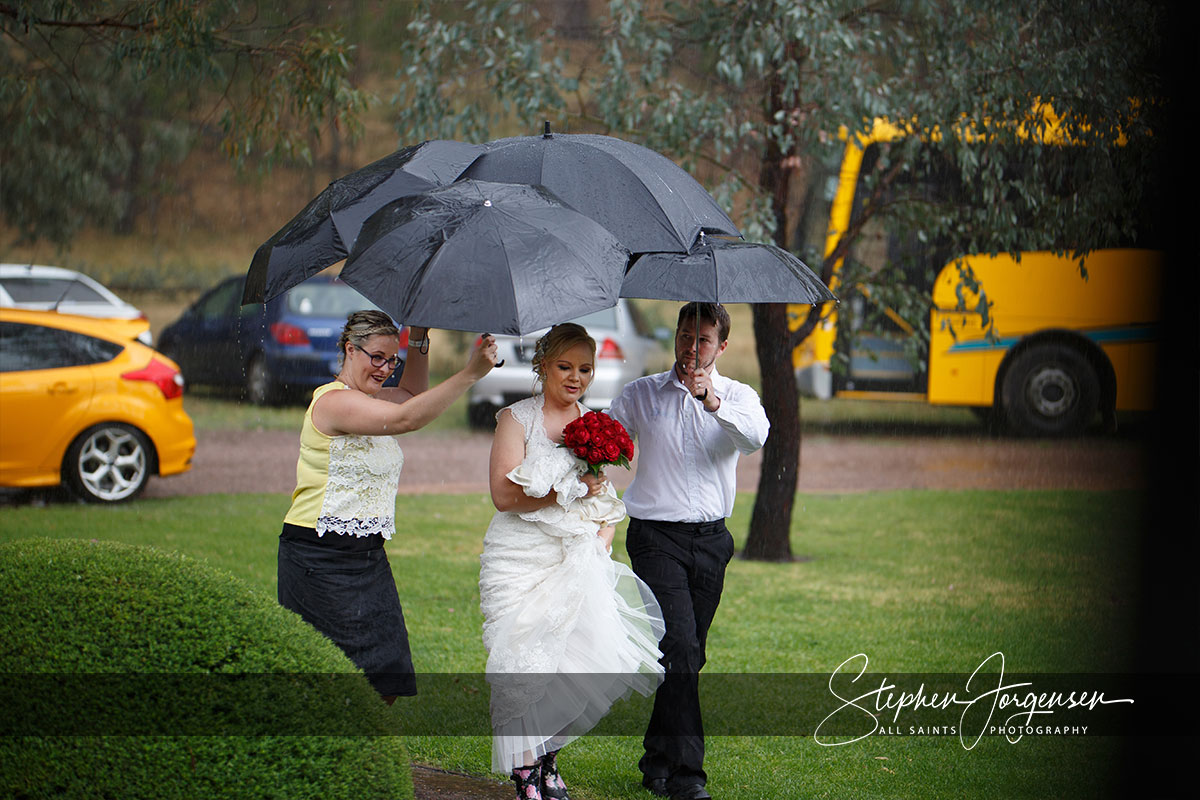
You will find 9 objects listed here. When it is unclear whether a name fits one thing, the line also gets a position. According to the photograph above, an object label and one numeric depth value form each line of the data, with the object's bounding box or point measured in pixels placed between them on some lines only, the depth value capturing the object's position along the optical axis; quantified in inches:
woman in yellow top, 317.7
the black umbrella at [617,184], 298.7
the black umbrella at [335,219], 321.1
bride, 312.5
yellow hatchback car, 751.1
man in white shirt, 344.8
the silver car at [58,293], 1154.7
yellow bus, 1060.5
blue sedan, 1176.8
